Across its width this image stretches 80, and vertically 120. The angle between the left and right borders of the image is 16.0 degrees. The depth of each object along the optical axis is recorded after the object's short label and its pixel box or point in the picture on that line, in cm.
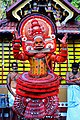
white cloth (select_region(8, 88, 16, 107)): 799
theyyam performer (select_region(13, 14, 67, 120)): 573
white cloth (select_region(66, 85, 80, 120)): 748
